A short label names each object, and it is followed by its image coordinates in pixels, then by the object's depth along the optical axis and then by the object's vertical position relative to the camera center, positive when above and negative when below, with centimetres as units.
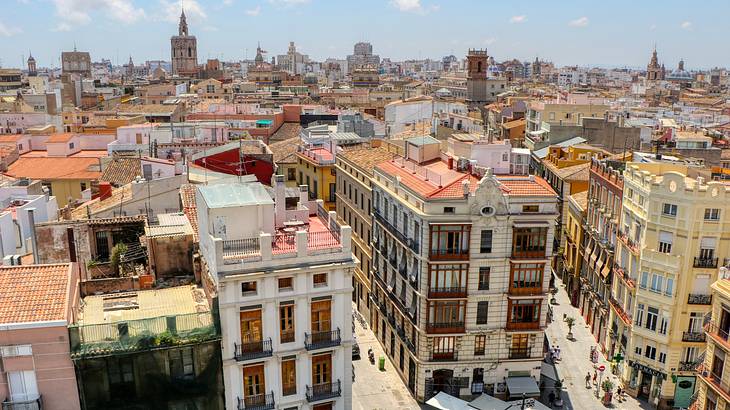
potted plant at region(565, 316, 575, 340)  5678 -2238
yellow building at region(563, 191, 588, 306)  6284 -1725
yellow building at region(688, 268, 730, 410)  3231 -1461
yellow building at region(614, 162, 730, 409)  4325 -1401
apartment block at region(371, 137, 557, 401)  4269 -1397
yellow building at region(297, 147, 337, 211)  6744 -1123
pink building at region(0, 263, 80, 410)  2623 -1105
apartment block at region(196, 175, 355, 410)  3152 -1157
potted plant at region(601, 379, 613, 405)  4657 -2310
